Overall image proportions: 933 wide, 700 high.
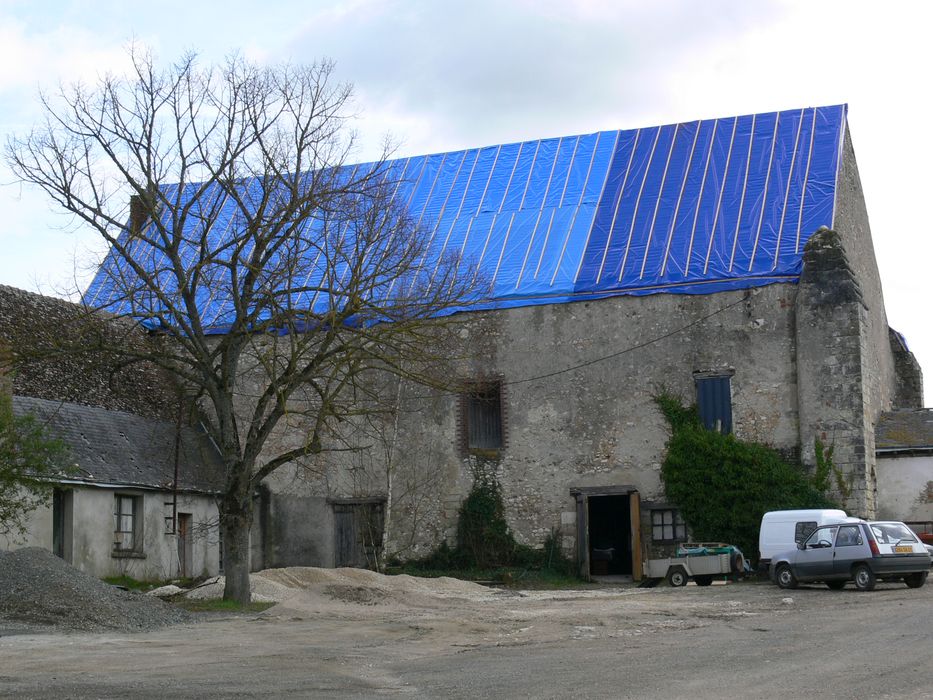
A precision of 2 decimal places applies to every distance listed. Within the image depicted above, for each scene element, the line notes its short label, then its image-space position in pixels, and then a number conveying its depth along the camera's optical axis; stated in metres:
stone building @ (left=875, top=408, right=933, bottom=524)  26.30
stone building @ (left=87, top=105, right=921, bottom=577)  25.86
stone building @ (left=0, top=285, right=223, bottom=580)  24.00
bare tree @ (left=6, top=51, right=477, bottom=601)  19.47
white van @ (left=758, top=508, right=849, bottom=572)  23.03
